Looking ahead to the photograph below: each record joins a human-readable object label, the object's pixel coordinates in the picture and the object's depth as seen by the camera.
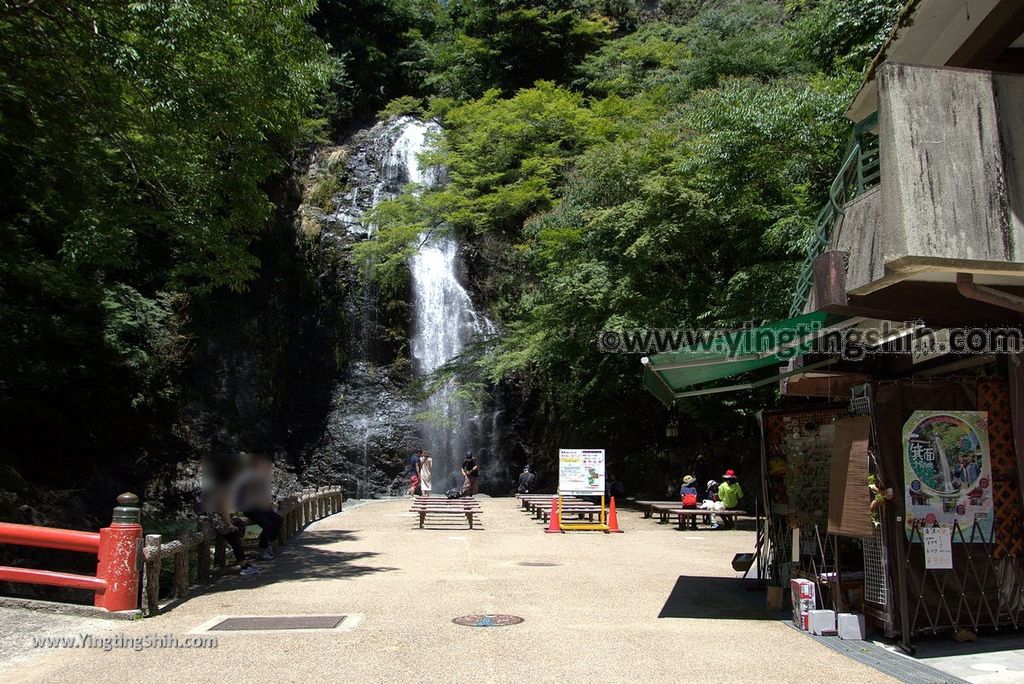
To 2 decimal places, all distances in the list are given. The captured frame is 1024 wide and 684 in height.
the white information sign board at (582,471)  18.72
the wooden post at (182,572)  9.91
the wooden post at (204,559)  10.94
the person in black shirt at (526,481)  26.52
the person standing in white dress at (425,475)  24.42
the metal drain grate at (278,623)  8.20
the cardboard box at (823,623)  7.73
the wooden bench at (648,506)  20.79
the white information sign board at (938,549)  7.11
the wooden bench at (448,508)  18.44
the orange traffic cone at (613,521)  17.73
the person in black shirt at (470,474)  24.31
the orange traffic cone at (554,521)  17.62
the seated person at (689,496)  19.23
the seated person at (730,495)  18.86
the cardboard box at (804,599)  7.96
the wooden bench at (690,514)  17.86
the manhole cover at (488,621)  8.23
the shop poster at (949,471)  7.20
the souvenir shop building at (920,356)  6.09
